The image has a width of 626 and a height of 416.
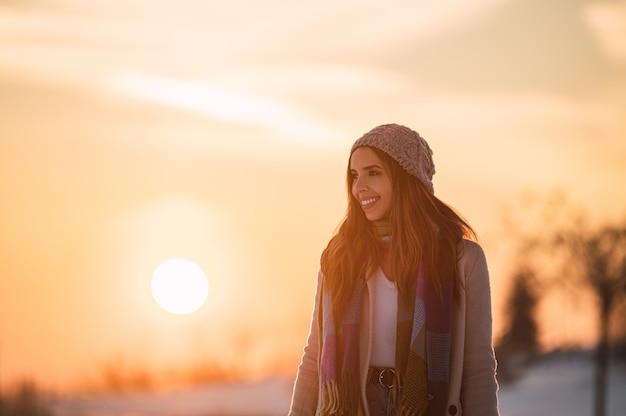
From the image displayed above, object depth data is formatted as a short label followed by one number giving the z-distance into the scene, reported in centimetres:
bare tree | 2288
